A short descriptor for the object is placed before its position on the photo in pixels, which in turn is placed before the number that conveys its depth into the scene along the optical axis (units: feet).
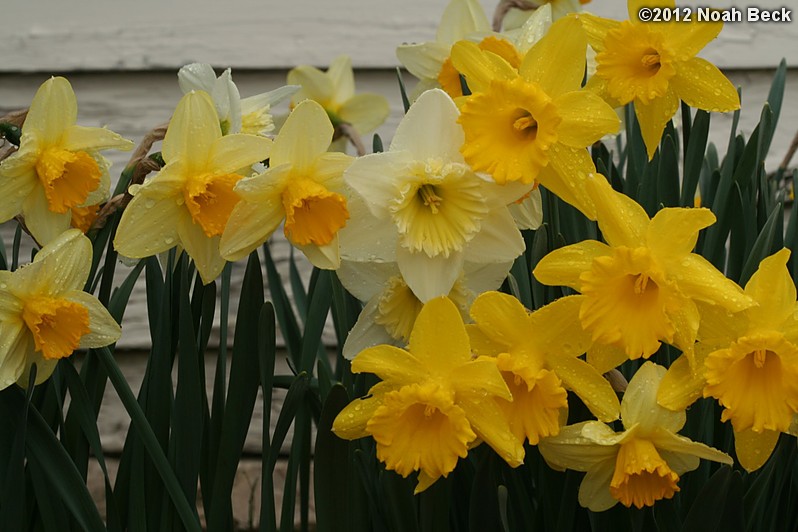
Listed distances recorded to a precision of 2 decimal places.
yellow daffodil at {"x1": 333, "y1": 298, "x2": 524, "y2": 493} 3.46
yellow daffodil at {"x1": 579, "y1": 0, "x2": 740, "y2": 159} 3.67
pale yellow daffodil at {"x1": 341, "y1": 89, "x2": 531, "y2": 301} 3.51
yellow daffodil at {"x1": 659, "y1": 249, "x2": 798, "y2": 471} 3.45
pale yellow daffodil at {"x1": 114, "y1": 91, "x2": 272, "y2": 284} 3.62
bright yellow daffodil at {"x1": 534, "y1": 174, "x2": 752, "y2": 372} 3.43
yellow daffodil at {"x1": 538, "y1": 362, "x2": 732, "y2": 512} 3.52
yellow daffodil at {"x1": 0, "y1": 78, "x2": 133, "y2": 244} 3.73
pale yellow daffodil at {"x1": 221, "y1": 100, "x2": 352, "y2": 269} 3.55
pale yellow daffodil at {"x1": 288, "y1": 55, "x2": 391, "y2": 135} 5.14
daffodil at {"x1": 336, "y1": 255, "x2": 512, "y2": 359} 3.65
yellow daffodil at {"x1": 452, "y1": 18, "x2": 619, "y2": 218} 3.48
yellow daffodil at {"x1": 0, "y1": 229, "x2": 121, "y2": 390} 3.67
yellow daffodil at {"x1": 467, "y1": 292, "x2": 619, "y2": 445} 3.50
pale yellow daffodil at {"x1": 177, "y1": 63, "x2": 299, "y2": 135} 3.84
